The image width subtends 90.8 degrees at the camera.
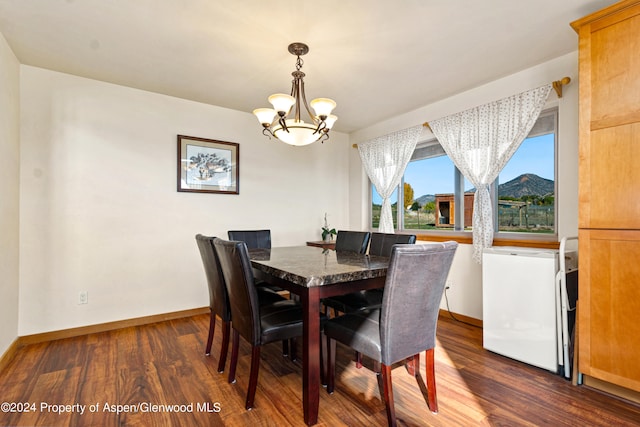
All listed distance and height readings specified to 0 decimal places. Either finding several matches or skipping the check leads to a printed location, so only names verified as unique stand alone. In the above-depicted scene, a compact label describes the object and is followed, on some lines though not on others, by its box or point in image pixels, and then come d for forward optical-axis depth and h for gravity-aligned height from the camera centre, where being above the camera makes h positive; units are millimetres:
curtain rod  2449 +1047
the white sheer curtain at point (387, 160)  3832 +732
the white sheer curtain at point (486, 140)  2721 +732
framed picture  3516 +589
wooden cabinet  1766 +129
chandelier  2078 +694
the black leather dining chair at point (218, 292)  2123 -533
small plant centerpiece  4371 -233
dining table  1586 -370
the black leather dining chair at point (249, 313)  1702 -588
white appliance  2158 -651
